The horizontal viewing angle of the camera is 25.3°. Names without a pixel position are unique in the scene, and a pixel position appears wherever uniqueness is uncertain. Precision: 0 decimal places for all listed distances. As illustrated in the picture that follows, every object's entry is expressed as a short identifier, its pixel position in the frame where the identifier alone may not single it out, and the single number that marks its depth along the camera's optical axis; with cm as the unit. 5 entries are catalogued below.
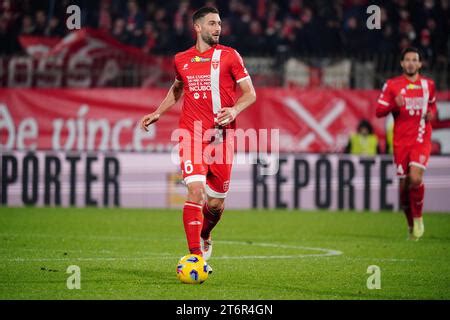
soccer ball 841
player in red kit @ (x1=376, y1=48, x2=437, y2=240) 1353
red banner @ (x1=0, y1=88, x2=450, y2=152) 1978
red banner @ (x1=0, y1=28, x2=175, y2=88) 2020
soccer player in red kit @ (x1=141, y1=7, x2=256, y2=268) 901
